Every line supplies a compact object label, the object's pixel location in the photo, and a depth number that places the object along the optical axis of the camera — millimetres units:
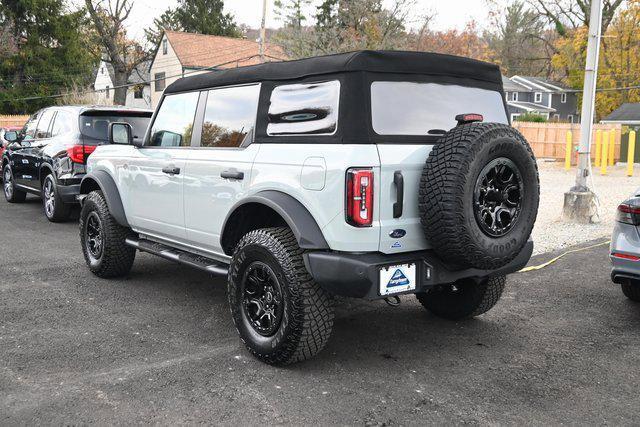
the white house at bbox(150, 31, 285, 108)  42188
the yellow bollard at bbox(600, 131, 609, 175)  19334
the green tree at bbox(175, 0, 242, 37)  54781
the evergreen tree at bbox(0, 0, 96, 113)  34500
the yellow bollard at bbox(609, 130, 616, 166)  21703
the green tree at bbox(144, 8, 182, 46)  55438
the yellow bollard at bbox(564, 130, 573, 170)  20438
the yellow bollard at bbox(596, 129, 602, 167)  20484
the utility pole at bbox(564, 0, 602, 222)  9367
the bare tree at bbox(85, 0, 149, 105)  41719
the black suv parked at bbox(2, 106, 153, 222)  8789
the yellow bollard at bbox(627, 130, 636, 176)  18750
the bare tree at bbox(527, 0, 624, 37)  37375
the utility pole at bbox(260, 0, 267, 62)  26531
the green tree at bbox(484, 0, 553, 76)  53906
